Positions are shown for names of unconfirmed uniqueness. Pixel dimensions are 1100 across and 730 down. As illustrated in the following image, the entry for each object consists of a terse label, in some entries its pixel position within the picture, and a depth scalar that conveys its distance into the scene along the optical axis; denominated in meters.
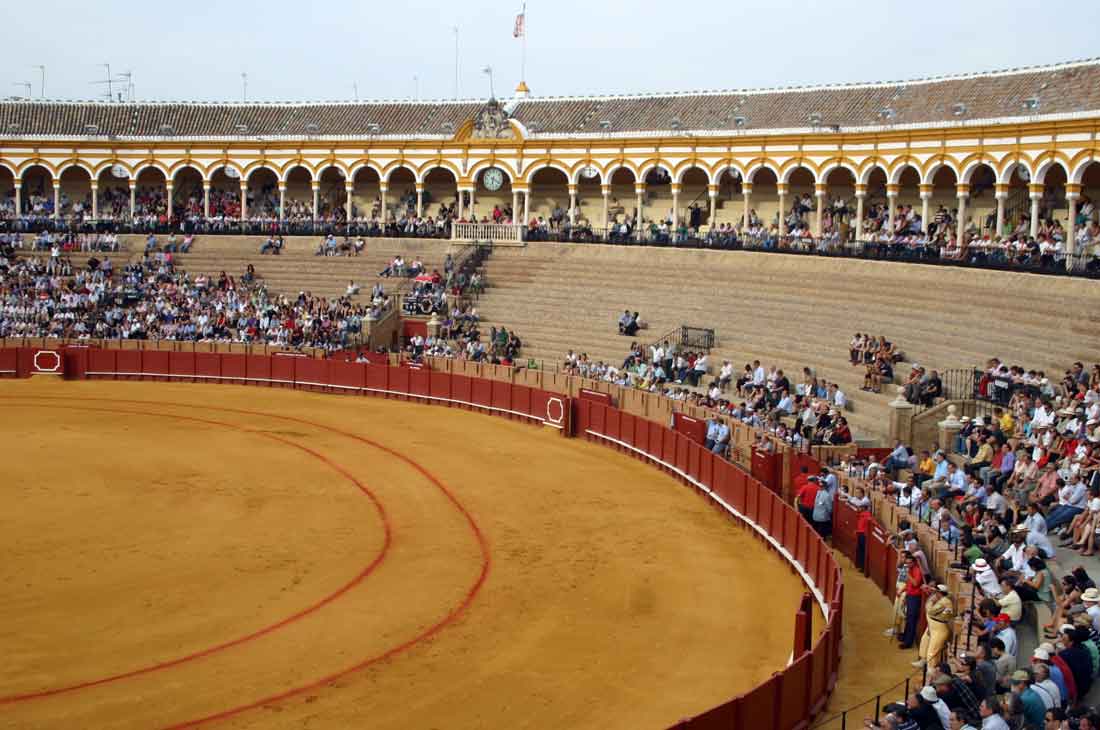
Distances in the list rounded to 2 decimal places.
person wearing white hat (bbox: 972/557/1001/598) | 15.77
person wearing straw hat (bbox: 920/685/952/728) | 11.88
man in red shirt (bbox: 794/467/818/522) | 21.42
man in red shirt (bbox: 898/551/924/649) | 16.39
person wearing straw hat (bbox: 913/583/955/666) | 14.57
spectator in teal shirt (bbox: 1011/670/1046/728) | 11.70
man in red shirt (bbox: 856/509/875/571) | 20.27
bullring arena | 15.68
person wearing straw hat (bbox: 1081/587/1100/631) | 13.46
